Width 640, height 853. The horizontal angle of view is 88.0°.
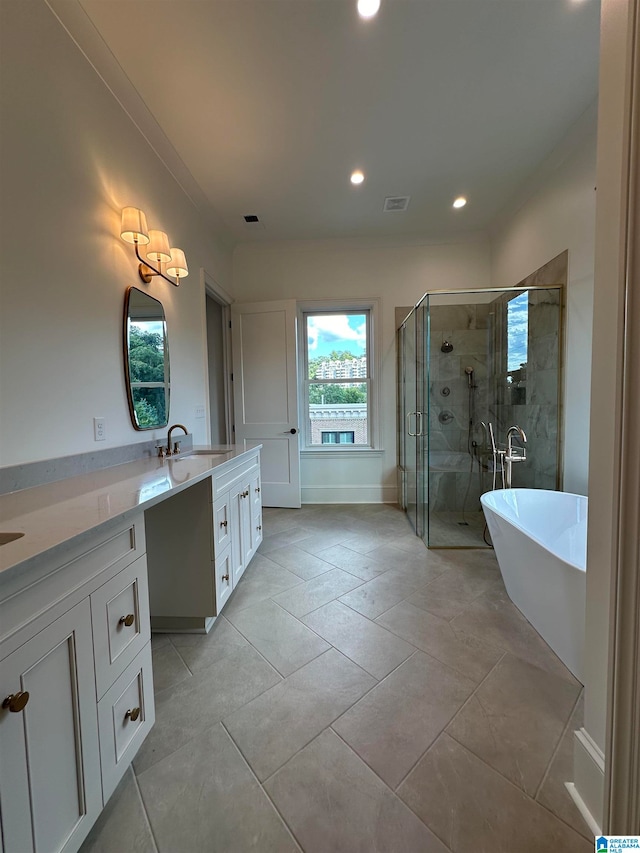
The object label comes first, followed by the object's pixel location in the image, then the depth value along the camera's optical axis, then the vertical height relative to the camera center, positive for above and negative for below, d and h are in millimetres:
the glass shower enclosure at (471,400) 2766 +47
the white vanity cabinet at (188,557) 1678 -757
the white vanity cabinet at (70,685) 629 -644
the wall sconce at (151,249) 1789 +980
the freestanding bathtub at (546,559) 1424 -805
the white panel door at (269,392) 3631 +185
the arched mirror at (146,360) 1905 +316
